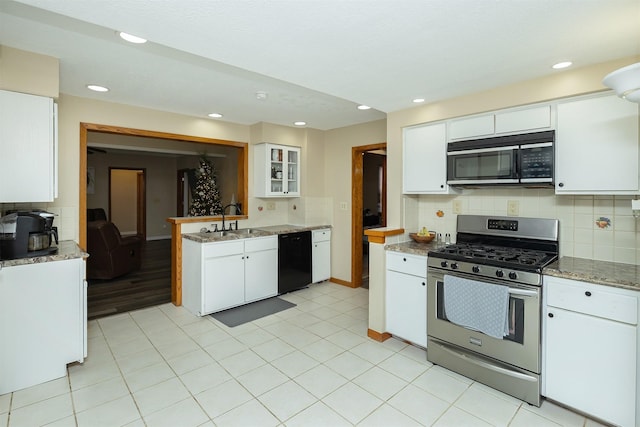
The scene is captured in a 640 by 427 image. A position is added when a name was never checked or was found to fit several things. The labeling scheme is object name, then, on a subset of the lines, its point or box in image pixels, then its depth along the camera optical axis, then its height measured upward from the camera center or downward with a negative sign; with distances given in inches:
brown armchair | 190.1 -25.1
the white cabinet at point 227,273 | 142.6 -29.5
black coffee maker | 90.4 -7.4
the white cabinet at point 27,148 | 89.6 +17.8
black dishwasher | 172.4 -27.9
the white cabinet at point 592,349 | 72.7 -33.0
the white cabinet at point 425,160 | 117.4 +18.8
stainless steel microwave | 94.3 +15.6
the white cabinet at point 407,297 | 109.3 -30.5
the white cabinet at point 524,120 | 95.3 +27.4
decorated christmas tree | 230.4 +11.1
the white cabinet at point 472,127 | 106.0 +28.0
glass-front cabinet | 178.1 +22.3
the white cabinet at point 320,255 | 189.2 -26.9
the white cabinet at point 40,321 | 88.0 -31.9
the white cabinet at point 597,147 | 82.6 +16.9
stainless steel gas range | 85.2 -26.7
